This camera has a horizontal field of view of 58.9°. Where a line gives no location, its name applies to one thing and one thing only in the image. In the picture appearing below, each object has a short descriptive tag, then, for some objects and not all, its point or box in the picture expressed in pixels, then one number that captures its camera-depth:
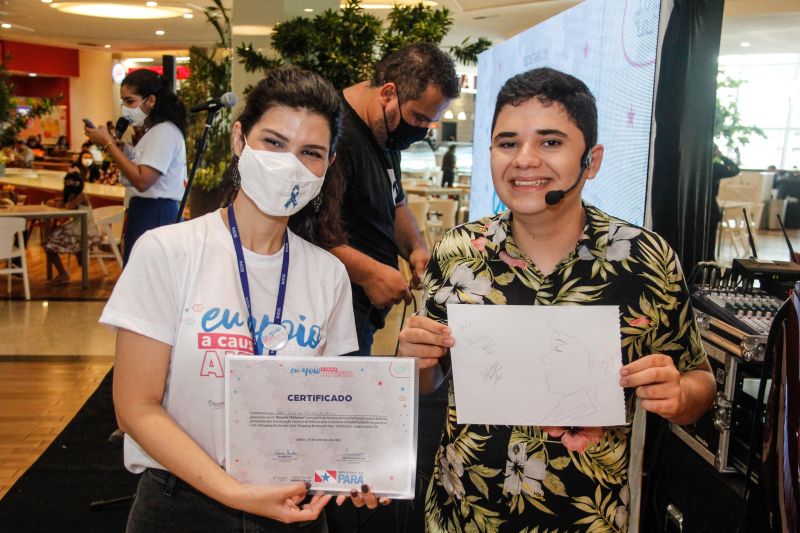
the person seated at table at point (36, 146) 16.07
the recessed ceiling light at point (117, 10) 12.35
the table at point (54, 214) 7.09
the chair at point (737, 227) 10.57
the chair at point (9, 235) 6.59
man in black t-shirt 2.42
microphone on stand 2.73
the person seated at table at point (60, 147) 17.02
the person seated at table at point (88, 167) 12.06
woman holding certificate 1.22
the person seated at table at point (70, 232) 7.45
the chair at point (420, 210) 8.70
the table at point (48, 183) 9.62
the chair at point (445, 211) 9.20
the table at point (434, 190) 10.82
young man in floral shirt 1.24
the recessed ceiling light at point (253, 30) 5.35
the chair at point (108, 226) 7.70
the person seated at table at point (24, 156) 12.97
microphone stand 2.80
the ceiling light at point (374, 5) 11.32
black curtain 2.39
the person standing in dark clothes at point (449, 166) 14.23
